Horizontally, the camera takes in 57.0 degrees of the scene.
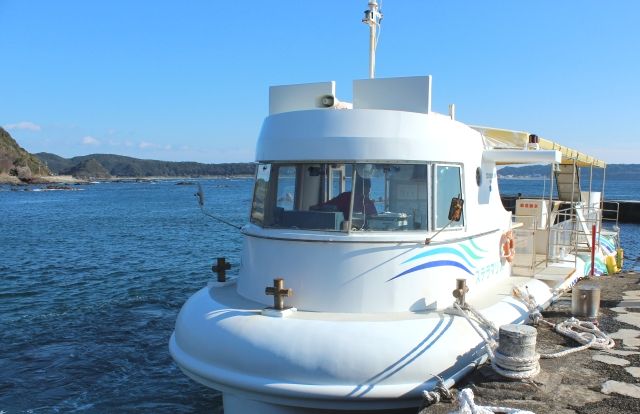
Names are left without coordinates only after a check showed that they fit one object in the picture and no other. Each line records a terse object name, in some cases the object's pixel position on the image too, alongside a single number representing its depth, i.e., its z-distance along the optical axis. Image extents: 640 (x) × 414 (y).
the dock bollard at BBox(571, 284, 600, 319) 8.43
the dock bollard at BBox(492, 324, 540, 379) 5.95
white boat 5.80
